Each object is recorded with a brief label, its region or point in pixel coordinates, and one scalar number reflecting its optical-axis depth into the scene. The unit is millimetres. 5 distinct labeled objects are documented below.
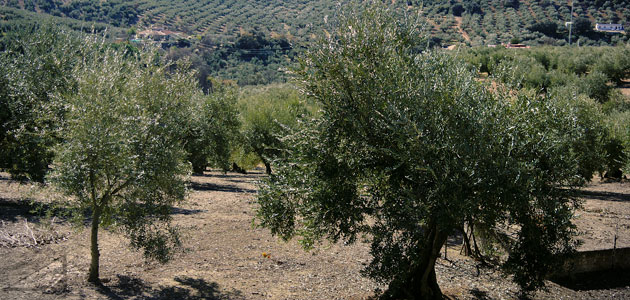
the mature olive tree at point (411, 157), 7969
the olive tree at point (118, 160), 9531
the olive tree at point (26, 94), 14773
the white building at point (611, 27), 78312
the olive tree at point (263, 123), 31734
